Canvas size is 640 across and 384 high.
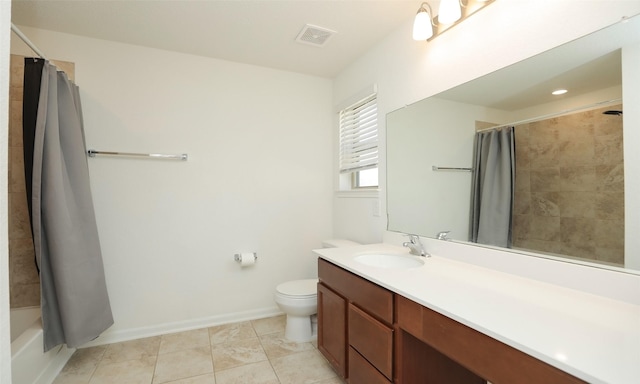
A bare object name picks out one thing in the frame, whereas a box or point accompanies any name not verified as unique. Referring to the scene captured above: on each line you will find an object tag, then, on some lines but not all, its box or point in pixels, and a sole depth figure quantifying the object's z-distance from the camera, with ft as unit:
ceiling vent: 6.75
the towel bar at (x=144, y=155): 7.14
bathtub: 4.94
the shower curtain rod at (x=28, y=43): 4.93
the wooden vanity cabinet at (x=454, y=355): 2.51
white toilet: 6.95
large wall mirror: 3.43
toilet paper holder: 8.32
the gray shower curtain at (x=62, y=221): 5.62
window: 7.70
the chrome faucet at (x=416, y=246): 5.68
